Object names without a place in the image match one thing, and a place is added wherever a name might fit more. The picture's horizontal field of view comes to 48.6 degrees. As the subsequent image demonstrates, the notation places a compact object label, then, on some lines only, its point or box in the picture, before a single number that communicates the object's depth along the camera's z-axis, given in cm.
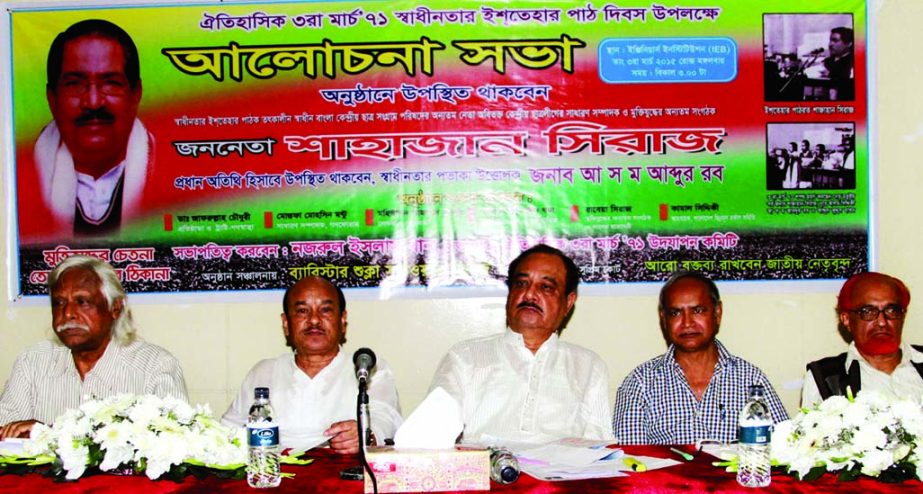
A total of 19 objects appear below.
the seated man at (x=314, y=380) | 430
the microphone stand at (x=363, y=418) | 276
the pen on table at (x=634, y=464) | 300
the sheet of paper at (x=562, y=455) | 310
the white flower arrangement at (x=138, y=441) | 291
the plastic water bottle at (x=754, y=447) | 286
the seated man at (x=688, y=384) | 415
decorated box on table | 281
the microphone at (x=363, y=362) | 294
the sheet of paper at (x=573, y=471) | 291
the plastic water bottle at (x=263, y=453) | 288
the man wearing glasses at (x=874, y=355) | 434
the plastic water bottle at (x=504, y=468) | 284
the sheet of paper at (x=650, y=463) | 304
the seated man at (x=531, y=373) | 423
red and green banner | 498
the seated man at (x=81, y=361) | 438
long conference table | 280
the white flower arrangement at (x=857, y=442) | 283
